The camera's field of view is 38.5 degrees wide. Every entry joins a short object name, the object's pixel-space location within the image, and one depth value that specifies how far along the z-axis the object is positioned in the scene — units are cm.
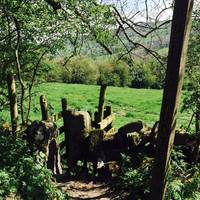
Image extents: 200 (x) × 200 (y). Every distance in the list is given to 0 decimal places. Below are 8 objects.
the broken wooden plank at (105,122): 855
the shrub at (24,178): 517
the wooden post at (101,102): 926
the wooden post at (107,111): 972
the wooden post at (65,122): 824
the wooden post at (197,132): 744
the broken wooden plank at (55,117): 838
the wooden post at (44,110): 830
